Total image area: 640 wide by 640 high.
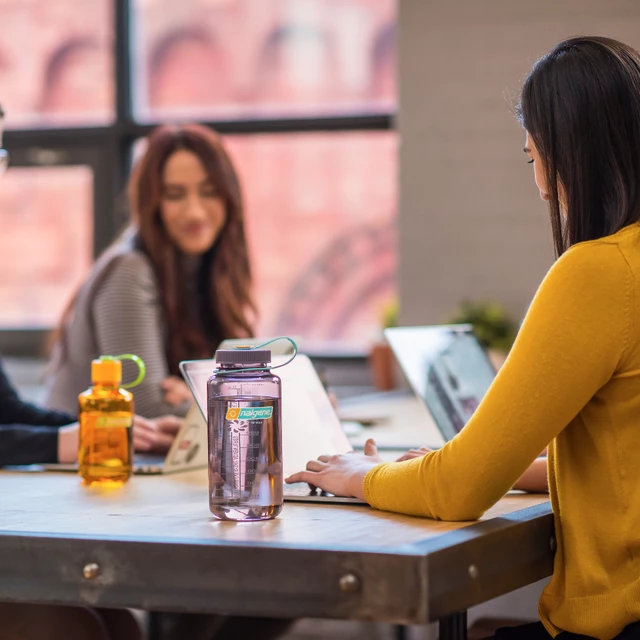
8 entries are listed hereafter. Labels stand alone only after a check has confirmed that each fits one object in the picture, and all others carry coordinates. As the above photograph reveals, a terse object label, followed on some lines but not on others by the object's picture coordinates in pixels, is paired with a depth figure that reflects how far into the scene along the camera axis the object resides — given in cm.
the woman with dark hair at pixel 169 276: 421
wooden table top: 264
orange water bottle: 326
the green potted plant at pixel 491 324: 689
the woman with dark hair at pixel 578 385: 276
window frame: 837
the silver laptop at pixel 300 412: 319
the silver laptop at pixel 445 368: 344
